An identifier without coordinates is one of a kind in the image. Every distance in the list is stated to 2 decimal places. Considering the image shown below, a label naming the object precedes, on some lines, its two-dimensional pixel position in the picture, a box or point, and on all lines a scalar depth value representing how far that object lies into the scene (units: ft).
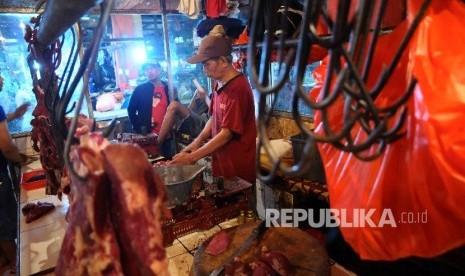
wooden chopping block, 6.74
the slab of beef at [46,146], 8.38
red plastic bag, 3.22
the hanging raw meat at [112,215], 3.43
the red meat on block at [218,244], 7.25
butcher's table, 7.84
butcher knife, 6.60
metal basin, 8.80
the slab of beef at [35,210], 10.22
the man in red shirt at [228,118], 11.41
